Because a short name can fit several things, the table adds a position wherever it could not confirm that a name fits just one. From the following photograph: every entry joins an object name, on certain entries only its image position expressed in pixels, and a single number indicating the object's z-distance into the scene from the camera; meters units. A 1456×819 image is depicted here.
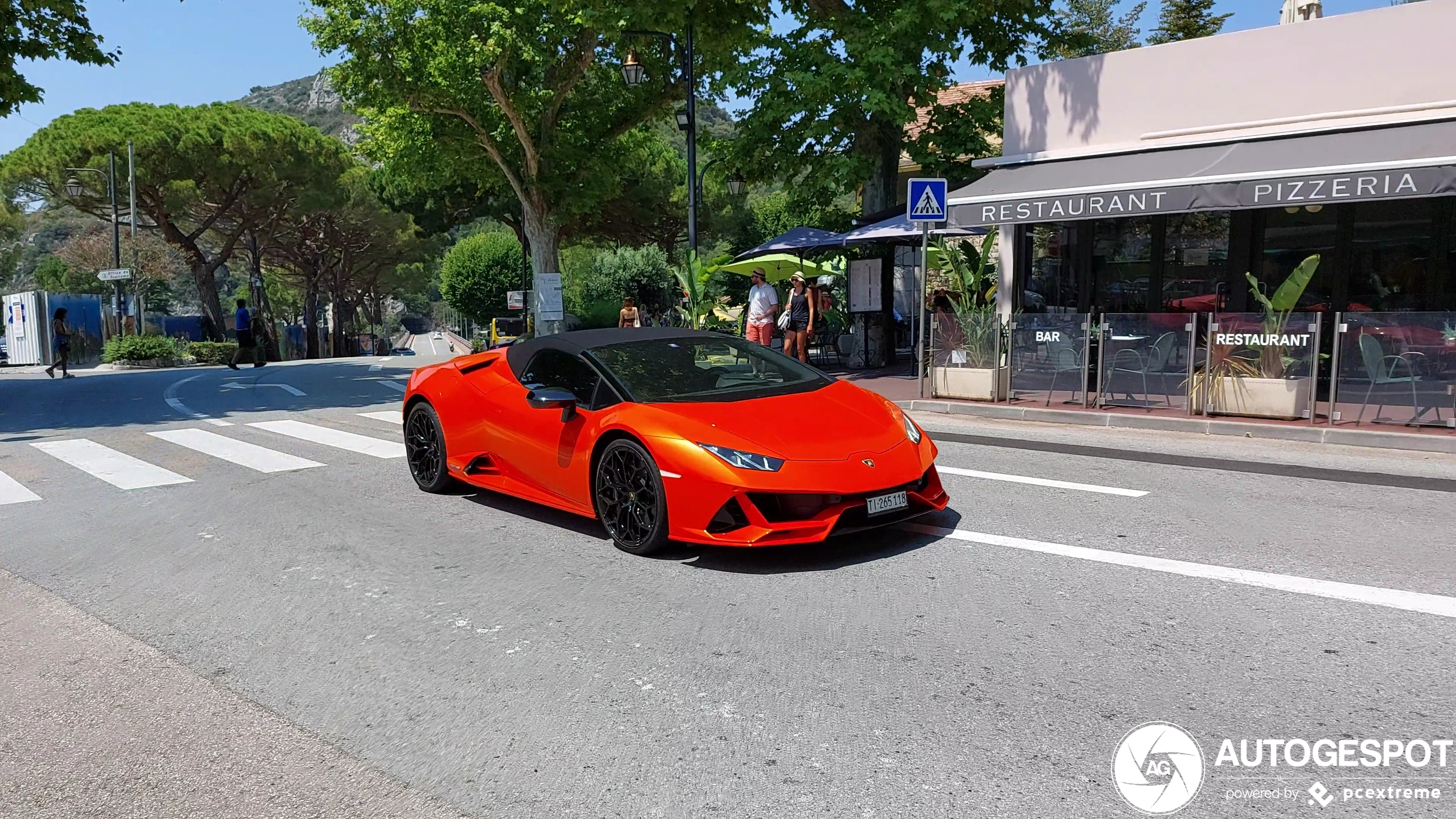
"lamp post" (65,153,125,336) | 34.69
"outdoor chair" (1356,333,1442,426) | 9.75
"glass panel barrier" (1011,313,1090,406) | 11.98
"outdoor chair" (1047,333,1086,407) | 11.98
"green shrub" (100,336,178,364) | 31.95
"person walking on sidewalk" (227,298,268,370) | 24.80
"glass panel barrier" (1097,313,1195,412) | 11.14
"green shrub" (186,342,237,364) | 35.12
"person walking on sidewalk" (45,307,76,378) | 23.16
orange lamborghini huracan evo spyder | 5.16
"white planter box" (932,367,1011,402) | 12.80
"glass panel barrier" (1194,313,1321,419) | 10.43
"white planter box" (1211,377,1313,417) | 10.48
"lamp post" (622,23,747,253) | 19.19
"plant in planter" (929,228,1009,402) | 12.78
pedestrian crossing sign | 12.49
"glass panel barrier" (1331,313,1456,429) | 9.59
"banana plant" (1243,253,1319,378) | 10.55
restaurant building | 10.72
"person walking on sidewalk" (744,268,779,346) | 16.70
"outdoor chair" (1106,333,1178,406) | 11.23
